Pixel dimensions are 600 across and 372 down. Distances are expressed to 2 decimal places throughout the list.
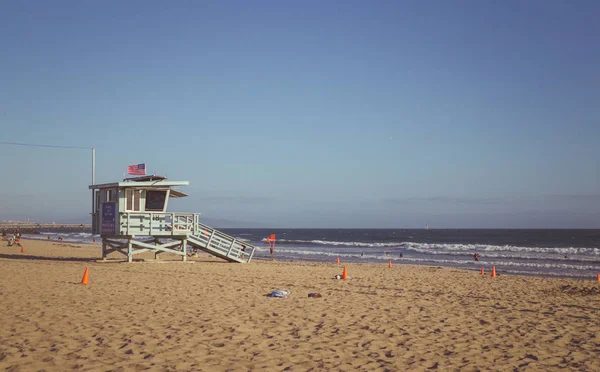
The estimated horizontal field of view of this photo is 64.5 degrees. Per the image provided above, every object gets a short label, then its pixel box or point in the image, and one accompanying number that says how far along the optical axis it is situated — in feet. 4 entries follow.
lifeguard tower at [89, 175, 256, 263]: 72.23
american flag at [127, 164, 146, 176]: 74.64
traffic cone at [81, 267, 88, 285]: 48.73
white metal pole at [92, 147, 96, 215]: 81.88
